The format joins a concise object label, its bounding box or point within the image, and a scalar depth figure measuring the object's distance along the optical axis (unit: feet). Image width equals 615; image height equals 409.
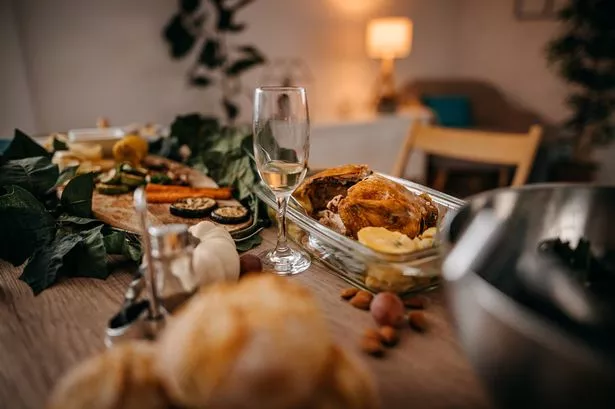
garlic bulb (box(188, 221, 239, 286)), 1.69
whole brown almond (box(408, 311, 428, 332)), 1.63
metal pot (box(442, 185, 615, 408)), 0.87
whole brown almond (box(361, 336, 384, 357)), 1.50
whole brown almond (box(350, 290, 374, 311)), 1.77
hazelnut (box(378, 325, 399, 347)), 1.54
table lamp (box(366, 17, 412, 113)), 11.54
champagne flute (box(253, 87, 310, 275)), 2.08
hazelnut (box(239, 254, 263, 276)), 1.98
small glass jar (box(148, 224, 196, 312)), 1.39
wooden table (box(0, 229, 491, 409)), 1.34
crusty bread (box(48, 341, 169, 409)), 1.01
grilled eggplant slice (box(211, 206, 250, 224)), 2.53
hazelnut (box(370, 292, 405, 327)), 1.62
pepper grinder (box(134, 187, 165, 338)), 1.36
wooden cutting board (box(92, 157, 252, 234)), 2.53
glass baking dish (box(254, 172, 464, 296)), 1.66
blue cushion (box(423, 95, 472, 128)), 13.74
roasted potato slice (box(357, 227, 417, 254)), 1.79
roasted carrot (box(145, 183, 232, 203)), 3.02
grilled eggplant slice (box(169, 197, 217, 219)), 2.66
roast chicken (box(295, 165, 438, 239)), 2.03
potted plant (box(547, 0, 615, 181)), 10.24
